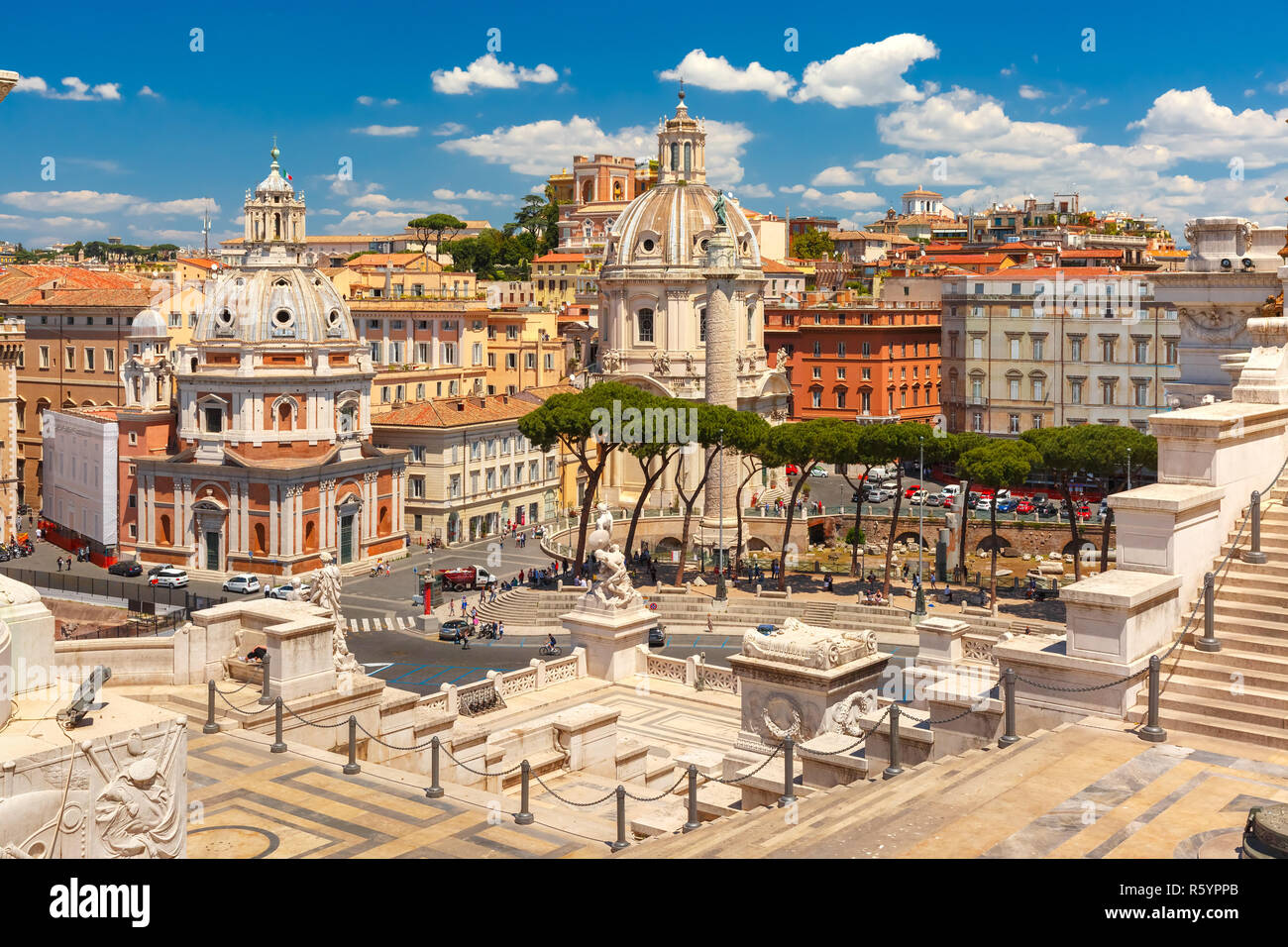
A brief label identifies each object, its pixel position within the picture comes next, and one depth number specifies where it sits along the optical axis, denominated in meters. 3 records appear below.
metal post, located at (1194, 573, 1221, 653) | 16.19
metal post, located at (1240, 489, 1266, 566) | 17.41
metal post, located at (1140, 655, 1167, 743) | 14.99
